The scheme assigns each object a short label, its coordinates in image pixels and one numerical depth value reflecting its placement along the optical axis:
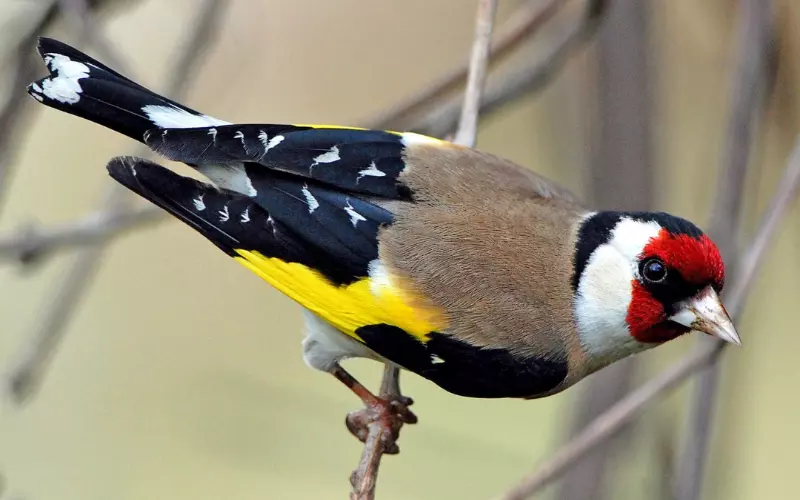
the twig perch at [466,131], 3.85
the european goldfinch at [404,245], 3.76
